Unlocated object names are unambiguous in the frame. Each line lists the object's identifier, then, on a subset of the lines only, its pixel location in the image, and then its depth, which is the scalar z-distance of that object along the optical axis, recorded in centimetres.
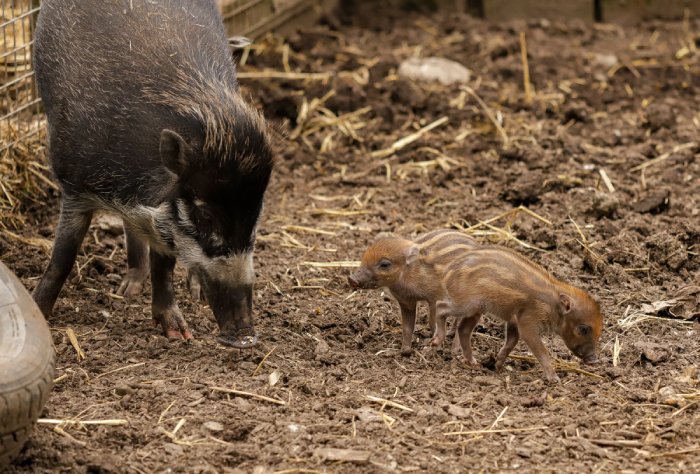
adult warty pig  997
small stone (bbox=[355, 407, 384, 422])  920
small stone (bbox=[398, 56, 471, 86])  1900
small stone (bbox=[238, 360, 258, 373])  1029
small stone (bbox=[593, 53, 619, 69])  1967
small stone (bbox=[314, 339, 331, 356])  1059
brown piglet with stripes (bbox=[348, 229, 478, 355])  1066
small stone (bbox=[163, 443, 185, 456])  860
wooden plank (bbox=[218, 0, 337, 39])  1875
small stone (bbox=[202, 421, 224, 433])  899
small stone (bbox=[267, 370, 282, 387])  994
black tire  774
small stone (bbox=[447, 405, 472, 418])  932
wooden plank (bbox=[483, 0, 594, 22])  2239
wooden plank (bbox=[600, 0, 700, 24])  2233
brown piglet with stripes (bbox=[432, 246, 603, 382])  1022
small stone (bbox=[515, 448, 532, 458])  870
